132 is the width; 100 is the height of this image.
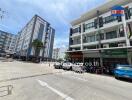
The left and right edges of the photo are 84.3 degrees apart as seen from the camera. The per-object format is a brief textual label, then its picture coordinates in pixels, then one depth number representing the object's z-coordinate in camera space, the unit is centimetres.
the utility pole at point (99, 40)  1615
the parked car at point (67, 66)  1607
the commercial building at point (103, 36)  1382
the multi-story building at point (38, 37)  4505
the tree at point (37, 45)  4021
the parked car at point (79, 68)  1357
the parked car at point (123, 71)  876
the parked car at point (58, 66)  1797
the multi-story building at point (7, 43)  6909
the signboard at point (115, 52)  1332
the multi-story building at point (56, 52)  7883
